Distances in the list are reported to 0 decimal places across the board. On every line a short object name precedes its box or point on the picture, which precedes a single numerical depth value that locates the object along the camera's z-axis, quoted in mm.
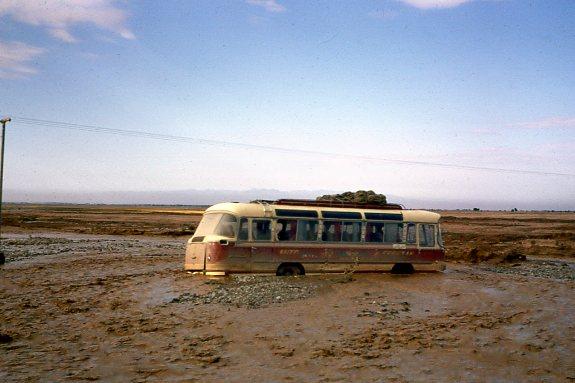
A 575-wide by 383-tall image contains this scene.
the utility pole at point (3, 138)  26969
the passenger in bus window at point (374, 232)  21266
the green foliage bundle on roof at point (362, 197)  25672
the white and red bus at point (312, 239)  18375
